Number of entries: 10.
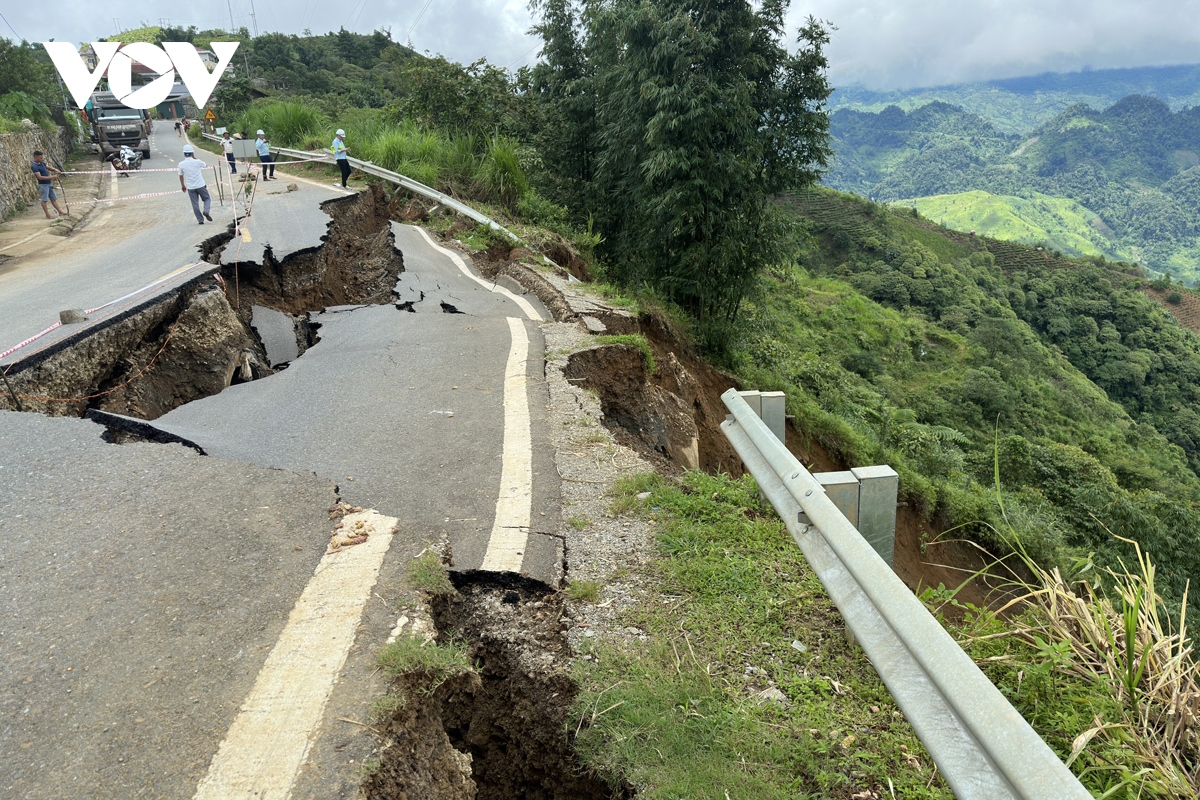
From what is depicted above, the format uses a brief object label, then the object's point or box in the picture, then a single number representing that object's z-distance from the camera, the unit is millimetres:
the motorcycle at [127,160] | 22438
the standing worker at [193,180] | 11938
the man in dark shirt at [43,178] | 14188
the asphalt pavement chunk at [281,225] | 9594
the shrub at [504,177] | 15125
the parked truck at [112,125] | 24578
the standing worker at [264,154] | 17797
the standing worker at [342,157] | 15132
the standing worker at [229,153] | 18484
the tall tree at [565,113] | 16375
